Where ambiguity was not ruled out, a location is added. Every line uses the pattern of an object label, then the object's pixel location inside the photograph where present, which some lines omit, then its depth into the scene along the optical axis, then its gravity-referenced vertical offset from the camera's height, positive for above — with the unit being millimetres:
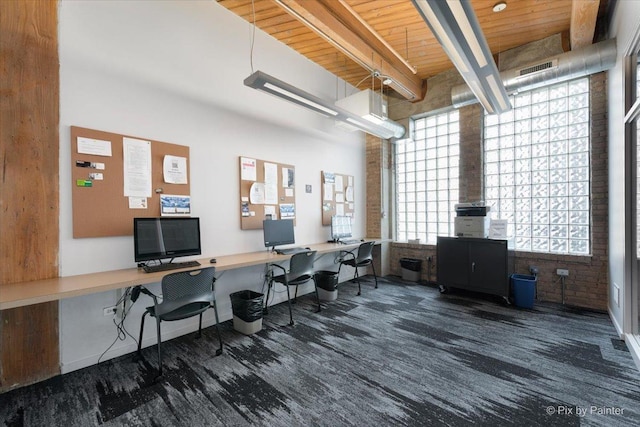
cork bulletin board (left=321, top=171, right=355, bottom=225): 4910 +331
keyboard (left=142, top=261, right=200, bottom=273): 2505 -517
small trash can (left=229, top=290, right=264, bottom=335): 3027 -1161
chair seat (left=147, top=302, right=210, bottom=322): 2301 -878
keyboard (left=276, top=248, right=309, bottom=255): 3682 -546
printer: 4172 -148
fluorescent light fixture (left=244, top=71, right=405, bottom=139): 2590 +1304
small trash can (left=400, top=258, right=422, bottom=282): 5219 -1138
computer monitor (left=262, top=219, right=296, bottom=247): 3695 -274
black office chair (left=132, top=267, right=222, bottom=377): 2293 -751
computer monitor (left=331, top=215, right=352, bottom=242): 4773 -280
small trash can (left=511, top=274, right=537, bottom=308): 3715 -1148
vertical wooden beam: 2092 +315
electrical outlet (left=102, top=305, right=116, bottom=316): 2508 -914
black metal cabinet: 3953 -854
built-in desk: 1763 -537
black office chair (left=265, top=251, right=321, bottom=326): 3437 -785
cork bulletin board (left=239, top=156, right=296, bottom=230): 3658 +318
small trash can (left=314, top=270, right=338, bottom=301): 4180 -1145
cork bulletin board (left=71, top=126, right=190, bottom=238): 2404 +289
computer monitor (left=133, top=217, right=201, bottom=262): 2557 -238
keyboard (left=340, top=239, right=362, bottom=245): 4742 -549
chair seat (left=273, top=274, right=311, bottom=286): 3408 -877
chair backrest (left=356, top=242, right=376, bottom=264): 4516 -698
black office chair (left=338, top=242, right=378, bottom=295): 4520 -790
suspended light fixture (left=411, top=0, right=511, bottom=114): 1726 +1336
